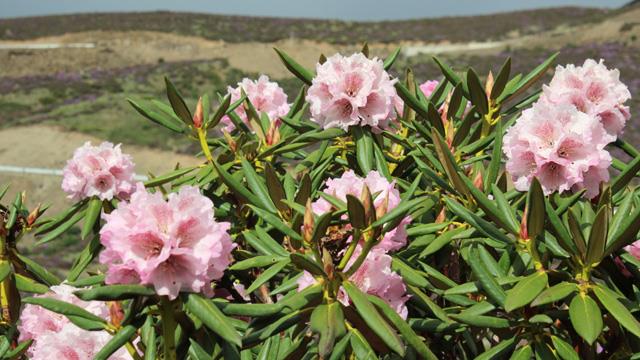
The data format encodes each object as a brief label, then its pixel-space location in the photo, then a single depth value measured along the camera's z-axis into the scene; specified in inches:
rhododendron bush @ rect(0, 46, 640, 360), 48.9
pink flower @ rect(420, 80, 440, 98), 99.0
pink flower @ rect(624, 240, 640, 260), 66.5
